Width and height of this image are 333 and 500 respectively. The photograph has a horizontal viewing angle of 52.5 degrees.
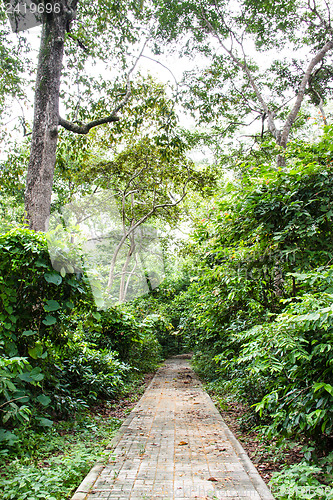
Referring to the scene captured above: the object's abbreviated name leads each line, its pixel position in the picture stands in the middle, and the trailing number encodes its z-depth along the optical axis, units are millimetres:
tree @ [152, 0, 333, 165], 10320
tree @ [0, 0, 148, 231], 6023
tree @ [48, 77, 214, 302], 8992
